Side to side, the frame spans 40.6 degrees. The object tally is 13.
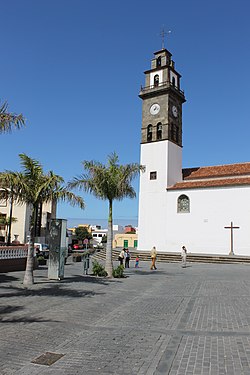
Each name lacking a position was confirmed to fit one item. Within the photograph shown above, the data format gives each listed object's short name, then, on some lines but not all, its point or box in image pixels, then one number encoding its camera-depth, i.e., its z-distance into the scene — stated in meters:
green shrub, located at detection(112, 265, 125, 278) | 17.11
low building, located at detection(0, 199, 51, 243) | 49.88
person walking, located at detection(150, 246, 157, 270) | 22.41
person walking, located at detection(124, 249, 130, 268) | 23.64
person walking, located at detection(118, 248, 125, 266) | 21.95
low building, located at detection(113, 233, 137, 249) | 58.16
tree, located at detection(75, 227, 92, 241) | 76.69
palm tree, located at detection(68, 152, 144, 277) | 16.98
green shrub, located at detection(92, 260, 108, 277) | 17.17
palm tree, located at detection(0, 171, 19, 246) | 12.02
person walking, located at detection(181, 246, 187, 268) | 24.93
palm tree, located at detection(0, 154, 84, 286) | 12.88
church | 32.28
